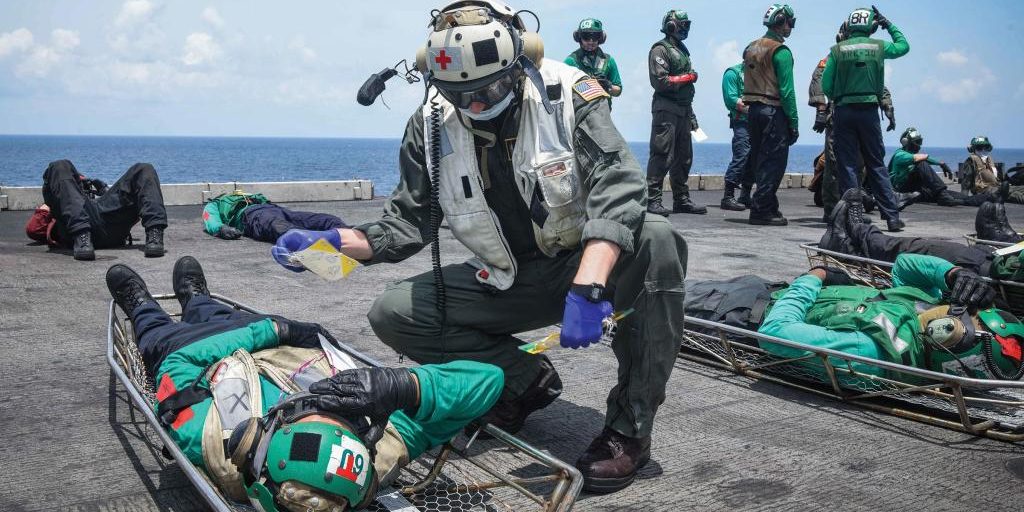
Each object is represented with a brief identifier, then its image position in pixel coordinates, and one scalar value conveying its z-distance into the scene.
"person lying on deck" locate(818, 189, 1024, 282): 5.86
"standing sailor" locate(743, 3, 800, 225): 12.12
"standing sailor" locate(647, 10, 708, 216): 12.50
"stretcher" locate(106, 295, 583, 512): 3.00
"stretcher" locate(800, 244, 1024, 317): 5.76
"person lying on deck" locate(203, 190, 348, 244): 10.37
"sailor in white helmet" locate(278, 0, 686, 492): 3.59
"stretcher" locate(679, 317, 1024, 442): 4.12
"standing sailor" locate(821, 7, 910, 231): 10.91
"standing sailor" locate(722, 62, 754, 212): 14.36
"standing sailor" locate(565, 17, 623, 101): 12.46
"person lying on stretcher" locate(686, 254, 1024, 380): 4.75
